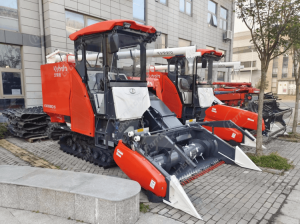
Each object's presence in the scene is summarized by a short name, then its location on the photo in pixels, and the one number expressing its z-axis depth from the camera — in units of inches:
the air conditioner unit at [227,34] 772.0
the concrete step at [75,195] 112.9
